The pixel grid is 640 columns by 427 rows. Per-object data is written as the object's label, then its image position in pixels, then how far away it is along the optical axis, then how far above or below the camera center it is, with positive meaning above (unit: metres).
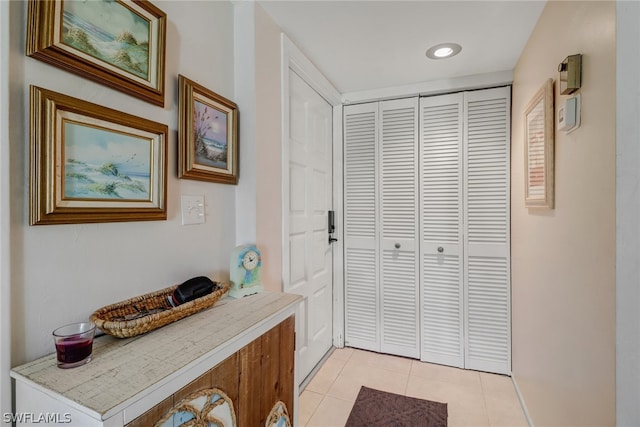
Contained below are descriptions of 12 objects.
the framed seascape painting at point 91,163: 0.77 +0.14
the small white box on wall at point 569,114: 1.11 +0.38
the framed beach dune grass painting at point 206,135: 1.18 +0.33
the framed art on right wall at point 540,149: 1.37 +0.33
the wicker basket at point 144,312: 0.83 -0.32
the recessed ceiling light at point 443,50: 1.86 +1.04
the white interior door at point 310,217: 1.97 -0.04
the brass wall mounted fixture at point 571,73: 1.08 +0.52
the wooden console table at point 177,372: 0.62 -0.39
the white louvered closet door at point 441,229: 2.36 -0.13
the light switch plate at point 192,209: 1.22 +0.01
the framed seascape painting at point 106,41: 0.78 +0.51
